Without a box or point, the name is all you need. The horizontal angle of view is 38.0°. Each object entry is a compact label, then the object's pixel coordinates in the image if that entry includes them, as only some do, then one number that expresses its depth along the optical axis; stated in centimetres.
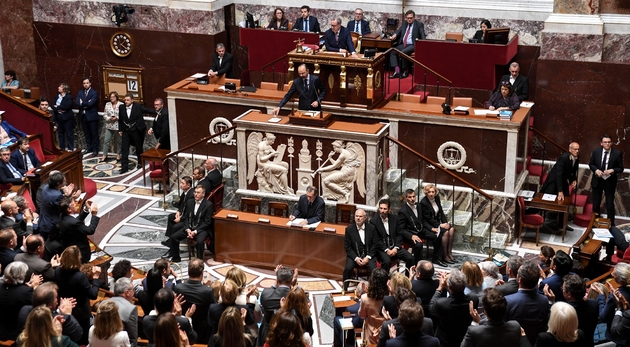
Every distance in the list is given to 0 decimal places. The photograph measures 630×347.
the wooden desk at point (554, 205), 1288
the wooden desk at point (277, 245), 1178
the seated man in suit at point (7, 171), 1285
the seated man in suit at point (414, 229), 1176
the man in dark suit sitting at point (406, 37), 1548
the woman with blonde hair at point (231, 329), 703
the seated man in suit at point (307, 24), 1603
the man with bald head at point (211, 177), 1302
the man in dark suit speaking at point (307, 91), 1319
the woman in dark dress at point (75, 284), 853
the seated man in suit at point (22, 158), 1320
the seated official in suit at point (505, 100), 1322
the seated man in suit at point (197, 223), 1214
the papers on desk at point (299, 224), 1180
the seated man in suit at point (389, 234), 1145
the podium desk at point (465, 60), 1448
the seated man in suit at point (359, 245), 1125
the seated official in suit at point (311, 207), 1200
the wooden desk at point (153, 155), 1491
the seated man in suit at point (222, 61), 1563
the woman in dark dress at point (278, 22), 1603
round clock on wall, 1688
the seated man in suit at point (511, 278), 841
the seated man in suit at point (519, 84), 1416
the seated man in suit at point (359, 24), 1570
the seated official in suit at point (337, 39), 1435
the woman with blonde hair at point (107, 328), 722
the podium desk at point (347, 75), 1338
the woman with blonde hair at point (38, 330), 702
